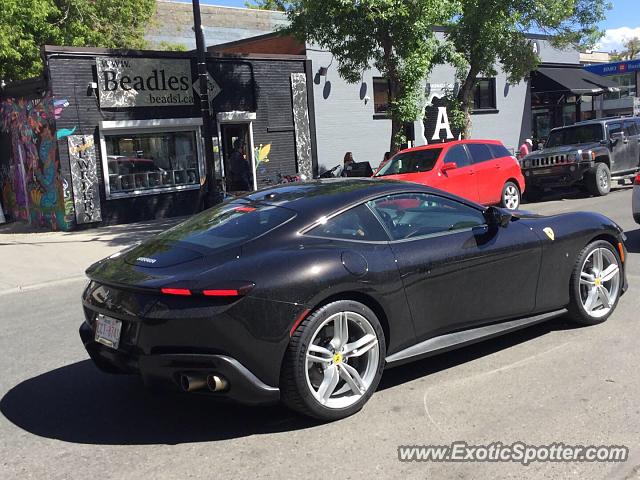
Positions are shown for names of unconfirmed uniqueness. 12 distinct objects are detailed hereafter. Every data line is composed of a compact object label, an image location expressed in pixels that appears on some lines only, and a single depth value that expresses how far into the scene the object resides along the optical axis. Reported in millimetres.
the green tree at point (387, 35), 13133
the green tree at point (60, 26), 16516
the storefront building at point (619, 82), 36688
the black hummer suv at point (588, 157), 15836
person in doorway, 15336
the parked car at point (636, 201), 9148
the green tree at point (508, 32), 15602
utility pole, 12430
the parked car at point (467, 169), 12656
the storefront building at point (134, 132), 14500
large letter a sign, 22859
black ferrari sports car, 3521
